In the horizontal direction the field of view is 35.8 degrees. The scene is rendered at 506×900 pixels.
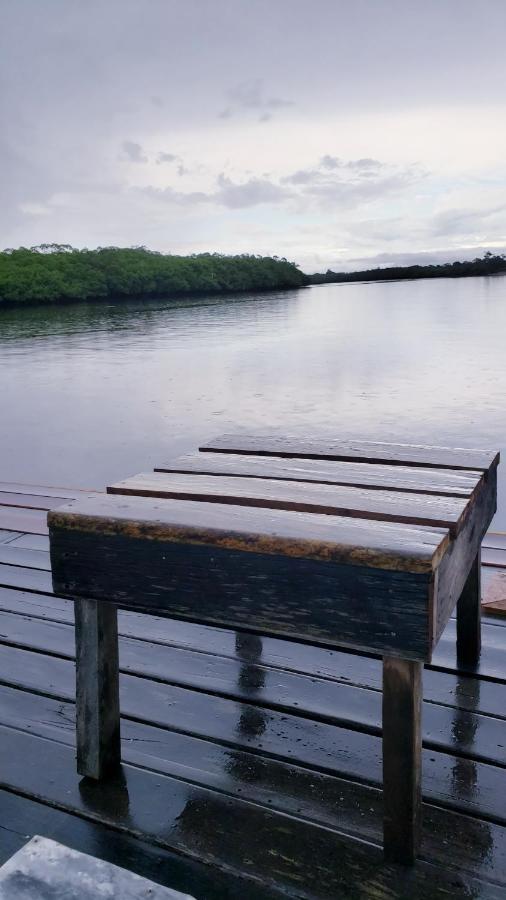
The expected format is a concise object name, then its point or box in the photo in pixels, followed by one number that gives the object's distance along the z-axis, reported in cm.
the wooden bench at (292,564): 107
